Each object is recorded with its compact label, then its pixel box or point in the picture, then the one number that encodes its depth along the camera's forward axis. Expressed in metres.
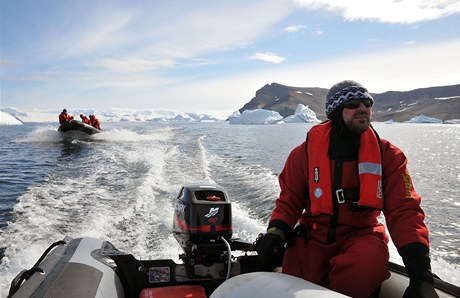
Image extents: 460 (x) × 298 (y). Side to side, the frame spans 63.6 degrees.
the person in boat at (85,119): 20.37
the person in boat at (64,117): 19.70
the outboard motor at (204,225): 2.58
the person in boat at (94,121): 20.83
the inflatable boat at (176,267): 2.00
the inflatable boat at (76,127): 18.67
